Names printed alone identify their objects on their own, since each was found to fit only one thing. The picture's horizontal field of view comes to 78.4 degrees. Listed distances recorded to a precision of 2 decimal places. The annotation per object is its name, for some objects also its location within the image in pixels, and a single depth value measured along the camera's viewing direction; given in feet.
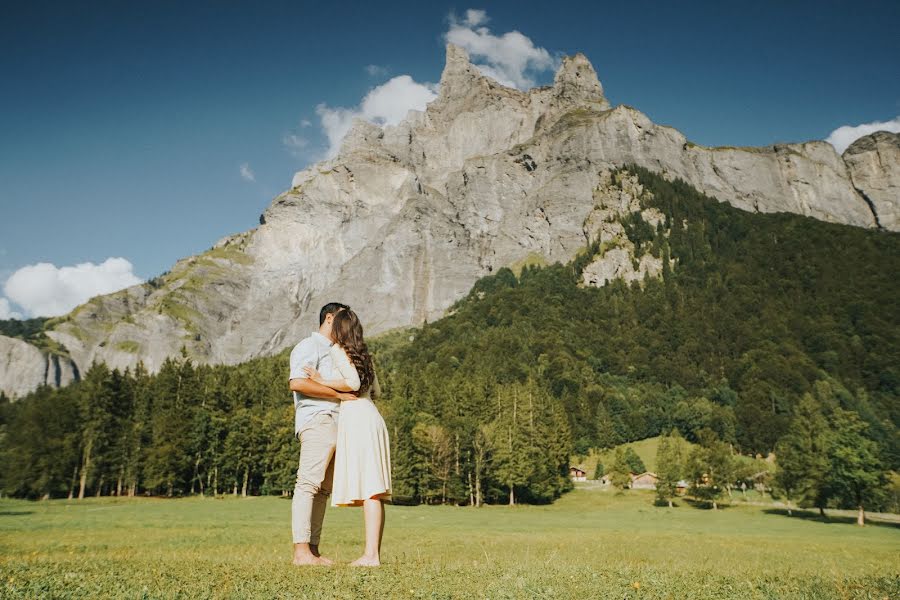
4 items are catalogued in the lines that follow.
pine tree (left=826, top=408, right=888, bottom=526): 174.70
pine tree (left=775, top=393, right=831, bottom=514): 194.80
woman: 23.13
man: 23.95
